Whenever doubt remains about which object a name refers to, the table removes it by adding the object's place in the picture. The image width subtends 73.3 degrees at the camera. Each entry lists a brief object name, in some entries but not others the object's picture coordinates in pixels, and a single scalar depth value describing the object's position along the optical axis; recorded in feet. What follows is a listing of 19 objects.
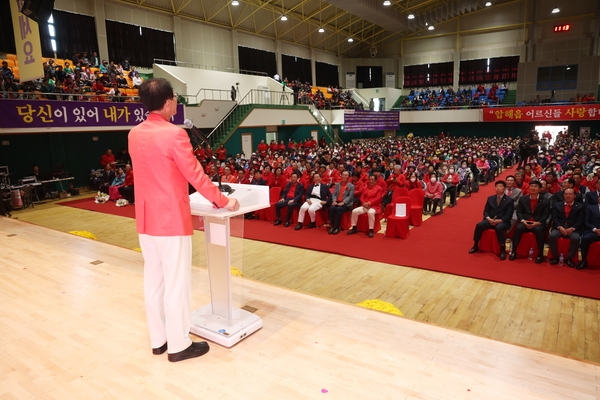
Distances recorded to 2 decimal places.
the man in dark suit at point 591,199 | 19.03
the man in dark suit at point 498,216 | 19.92
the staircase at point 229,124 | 54.34
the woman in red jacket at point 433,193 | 29.30
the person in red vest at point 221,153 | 51.63
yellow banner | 25.03
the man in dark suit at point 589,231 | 17.75
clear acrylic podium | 8.89
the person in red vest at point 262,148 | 58.23
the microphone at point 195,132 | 8.12
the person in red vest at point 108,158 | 45.42
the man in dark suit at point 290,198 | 26.80
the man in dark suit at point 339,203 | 24.77
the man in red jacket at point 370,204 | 24.02
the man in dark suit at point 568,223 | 18.20
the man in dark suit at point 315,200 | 25.79
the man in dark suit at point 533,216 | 18.94
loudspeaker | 23.04
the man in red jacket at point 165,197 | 7.67
